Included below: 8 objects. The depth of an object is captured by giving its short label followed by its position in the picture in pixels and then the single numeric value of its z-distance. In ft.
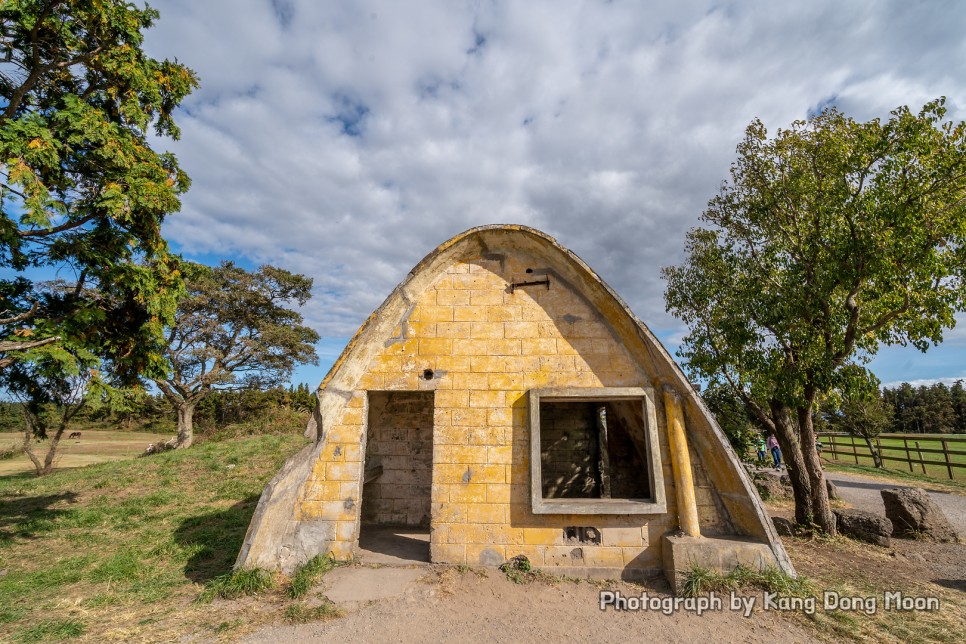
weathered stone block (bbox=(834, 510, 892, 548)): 23.58
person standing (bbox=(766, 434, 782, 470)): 51.67
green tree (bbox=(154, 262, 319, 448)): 68.54
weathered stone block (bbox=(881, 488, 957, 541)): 24.44
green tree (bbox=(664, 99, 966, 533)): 19.80
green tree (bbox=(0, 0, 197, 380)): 19.65
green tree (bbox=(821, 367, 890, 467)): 20.88
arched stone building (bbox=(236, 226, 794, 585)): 17.46
